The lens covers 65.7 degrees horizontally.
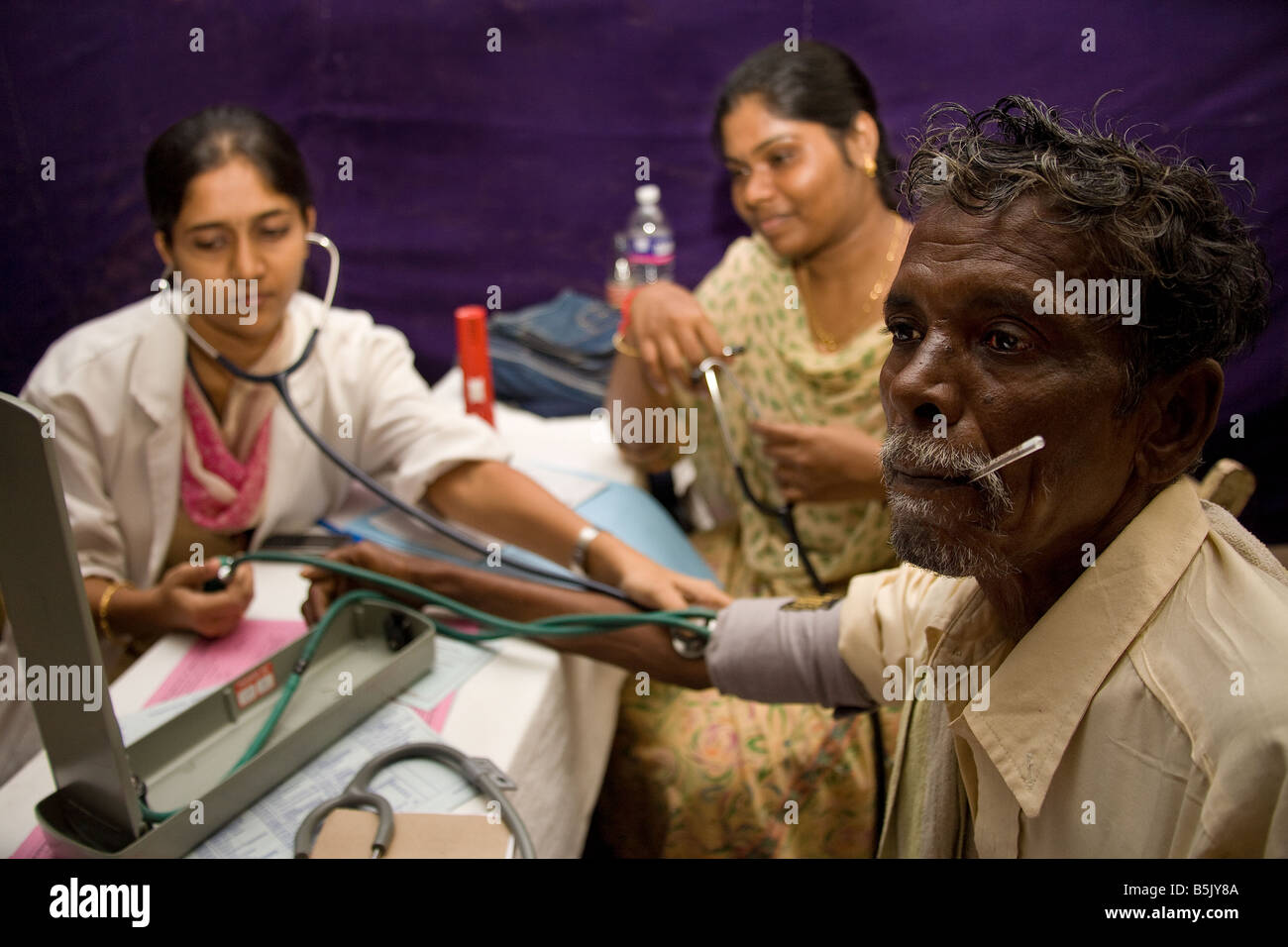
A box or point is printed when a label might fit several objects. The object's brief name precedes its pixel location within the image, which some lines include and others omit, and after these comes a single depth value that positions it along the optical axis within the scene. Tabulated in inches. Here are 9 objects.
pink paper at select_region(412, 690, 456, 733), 46.0
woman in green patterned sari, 57.8
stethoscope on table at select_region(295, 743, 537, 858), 37.4
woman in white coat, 52.8
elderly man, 26.1
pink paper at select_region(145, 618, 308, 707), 49.3
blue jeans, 84.2
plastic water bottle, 92.0
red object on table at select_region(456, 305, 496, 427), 76.7
